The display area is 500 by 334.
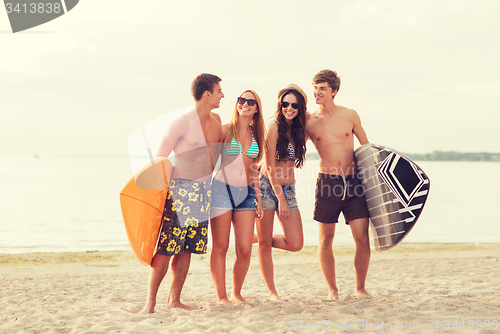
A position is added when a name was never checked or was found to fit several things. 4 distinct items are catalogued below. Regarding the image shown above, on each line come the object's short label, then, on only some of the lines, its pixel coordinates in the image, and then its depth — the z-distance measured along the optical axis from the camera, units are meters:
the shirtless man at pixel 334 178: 4.21
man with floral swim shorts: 3.71
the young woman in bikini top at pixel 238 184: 3.85
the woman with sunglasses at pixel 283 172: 4.06
